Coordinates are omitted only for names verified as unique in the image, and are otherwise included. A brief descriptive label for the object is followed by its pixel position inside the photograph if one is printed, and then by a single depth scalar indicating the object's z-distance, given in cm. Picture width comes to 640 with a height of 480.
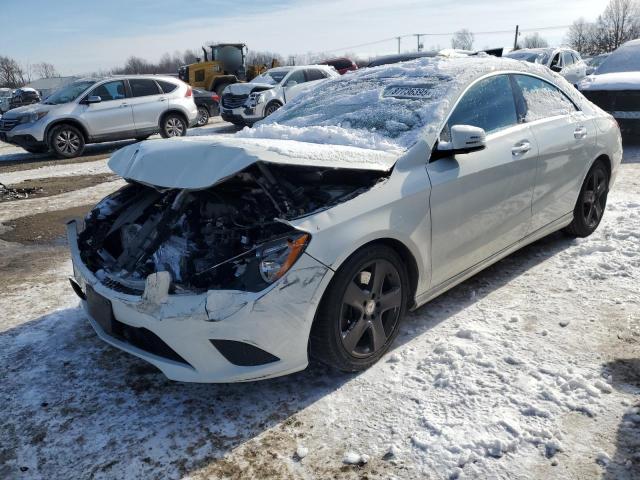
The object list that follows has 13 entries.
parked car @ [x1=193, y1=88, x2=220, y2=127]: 1639
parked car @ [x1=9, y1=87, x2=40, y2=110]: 2858
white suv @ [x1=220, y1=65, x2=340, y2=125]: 1423
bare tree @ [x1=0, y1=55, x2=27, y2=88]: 8388
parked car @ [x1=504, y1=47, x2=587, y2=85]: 1448
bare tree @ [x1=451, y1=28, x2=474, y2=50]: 8815
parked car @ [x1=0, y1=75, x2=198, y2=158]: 1153
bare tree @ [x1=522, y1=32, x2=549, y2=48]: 8206
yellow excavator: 2211
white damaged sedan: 251
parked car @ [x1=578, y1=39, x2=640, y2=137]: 854
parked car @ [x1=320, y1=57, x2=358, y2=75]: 2139
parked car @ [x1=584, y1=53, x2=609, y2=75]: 2795
